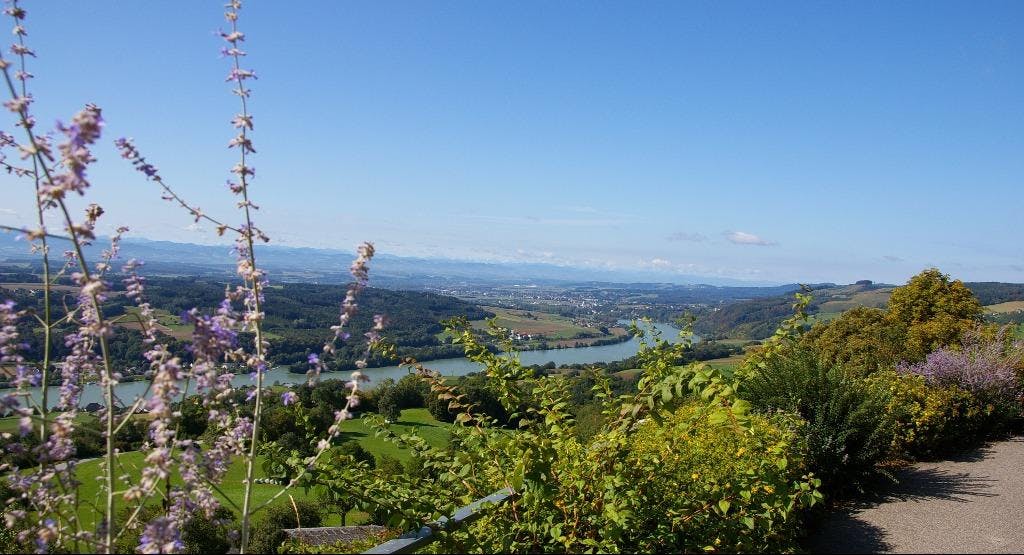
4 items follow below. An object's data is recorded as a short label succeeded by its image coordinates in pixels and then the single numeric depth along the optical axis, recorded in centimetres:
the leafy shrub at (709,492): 331
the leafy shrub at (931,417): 820
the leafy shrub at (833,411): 664
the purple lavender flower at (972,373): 934
